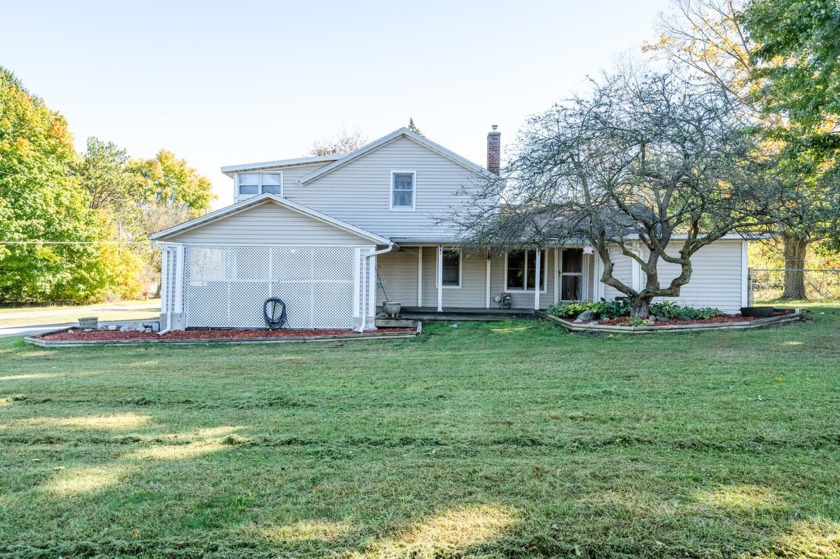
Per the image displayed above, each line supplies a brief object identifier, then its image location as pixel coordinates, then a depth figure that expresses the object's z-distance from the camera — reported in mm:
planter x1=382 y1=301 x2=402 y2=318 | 14766
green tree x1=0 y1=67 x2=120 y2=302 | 24516
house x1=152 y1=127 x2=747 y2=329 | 12891
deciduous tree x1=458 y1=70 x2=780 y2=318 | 9820
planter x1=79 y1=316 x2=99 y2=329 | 13047
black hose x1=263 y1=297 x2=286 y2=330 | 12742
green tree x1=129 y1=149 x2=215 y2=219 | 43438
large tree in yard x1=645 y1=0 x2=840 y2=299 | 9930
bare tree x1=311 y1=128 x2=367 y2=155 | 34844
